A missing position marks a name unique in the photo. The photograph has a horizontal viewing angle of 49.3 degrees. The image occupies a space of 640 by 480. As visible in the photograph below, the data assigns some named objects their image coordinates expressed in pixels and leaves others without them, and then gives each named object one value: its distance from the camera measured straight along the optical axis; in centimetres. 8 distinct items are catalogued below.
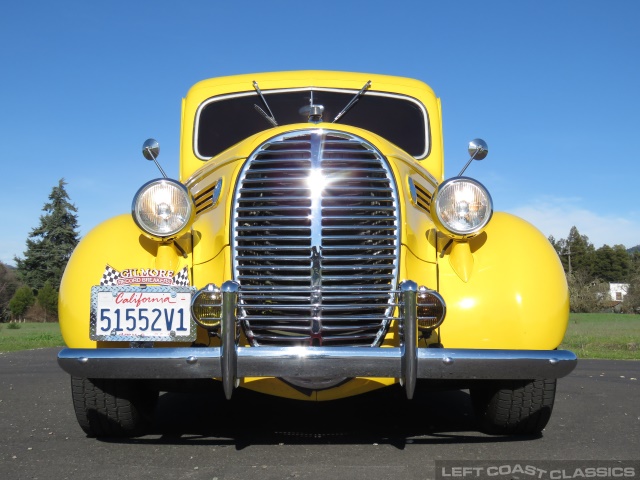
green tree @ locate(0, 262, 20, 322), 4647
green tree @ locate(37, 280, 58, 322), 4449
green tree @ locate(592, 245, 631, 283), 8269
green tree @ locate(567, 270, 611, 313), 5431
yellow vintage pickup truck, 312
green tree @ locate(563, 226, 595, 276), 8531
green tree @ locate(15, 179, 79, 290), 5194
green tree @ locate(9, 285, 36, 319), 4400
